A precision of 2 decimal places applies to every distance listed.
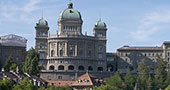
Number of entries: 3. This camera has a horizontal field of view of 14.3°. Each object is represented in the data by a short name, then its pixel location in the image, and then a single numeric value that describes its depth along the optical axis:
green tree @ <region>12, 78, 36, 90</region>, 127.78
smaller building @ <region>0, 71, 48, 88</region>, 150.16
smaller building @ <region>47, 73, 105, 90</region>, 192.88
